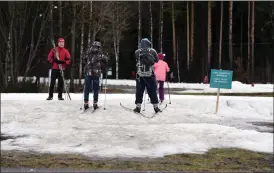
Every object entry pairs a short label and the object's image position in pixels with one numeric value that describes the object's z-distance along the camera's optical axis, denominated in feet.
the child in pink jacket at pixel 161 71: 46.24
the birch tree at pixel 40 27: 78.43
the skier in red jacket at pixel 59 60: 44.01
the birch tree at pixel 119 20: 128.94
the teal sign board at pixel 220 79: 44.19
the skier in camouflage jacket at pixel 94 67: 39.40
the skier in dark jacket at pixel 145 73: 39.40
